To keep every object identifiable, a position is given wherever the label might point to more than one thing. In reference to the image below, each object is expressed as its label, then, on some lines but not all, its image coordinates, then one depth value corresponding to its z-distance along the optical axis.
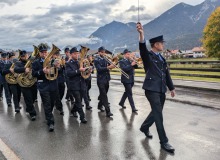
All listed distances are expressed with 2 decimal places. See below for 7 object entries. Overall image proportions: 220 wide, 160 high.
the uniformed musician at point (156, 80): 5.80
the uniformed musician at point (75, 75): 8.31
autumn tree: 34.34
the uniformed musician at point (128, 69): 9.64
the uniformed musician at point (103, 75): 8.84
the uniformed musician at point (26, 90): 8.72
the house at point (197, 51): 158.12
